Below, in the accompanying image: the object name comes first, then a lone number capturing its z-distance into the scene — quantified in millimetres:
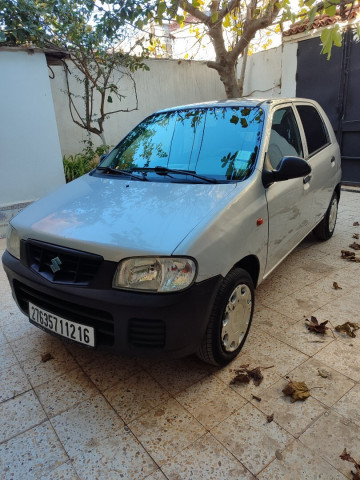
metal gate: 7148
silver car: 1828
